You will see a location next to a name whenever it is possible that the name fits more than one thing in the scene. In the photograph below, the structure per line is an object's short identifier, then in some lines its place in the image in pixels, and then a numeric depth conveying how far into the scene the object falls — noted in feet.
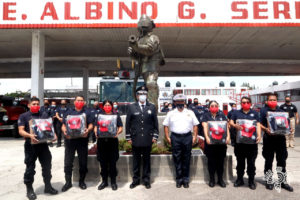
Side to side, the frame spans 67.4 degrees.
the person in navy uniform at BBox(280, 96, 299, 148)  23.96
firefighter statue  15.84
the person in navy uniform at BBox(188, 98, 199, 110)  30.22
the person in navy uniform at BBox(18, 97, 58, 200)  11.37
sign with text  28.96
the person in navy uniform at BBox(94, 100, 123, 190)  12.72
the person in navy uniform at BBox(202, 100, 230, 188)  13.04
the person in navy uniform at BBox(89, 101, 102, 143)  27.81
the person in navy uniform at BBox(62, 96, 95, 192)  12.75
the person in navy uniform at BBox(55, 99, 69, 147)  24.90
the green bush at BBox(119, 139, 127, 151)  17.32
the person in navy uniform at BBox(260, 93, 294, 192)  12.81
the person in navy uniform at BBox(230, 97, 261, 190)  12.74
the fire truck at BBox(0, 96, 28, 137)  33.40
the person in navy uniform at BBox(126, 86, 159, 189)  12.75
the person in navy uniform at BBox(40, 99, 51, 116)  26.40
